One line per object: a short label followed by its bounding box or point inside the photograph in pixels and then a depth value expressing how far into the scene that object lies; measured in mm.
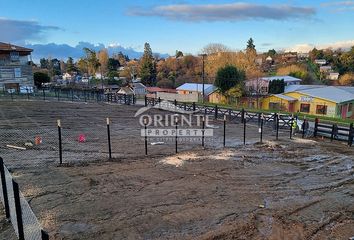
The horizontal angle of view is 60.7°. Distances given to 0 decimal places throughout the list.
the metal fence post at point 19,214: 5118
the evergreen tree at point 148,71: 87562
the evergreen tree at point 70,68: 113700
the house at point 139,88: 71300
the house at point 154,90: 69188
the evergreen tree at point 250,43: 126825
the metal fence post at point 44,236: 3987
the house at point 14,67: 45250
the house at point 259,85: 54500
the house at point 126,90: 67812
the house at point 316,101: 41344
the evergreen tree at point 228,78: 47906
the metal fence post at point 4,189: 6183
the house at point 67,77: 99575
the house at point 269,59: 128125
